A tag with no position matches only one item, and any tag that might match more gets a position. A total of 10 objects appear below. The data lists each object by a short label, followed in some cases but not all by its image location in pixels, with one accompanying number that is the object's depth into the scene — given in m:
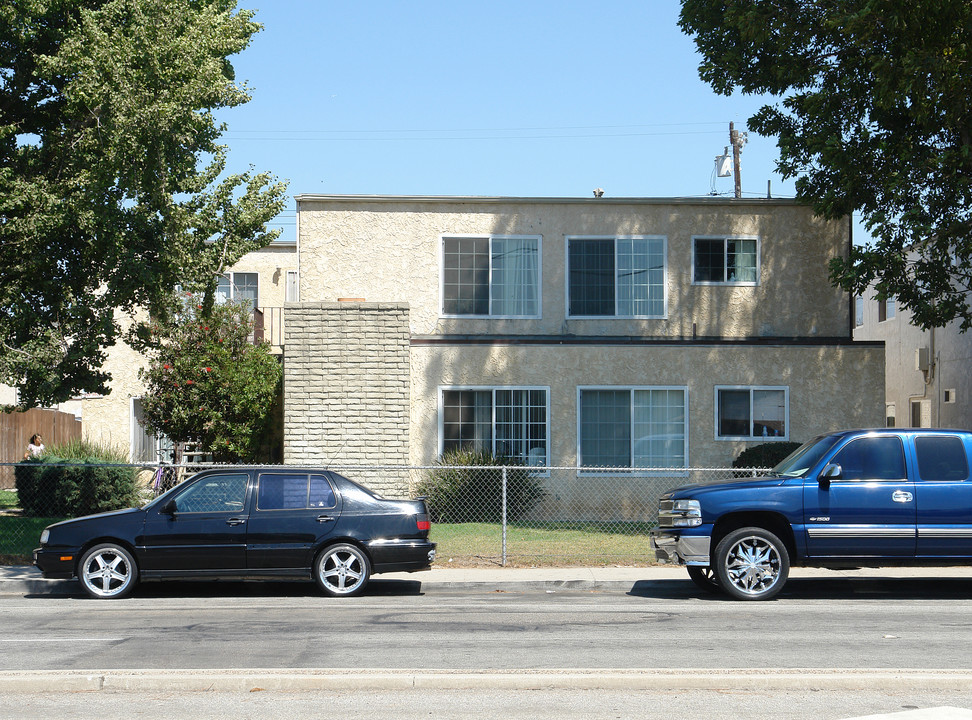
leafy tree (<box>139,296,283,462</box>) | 22.06
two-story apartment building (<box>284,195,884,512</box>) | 19.89
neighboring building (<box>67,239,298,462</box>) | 28.14
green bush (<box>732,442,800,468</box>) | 19.11
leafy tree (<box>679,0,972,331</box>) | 16.34
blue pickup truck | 12.10
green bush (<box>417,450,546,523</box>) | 19.52
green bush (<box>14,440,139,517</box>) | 21.16
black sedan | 12.49
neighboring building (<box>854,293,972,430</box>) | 25.14
